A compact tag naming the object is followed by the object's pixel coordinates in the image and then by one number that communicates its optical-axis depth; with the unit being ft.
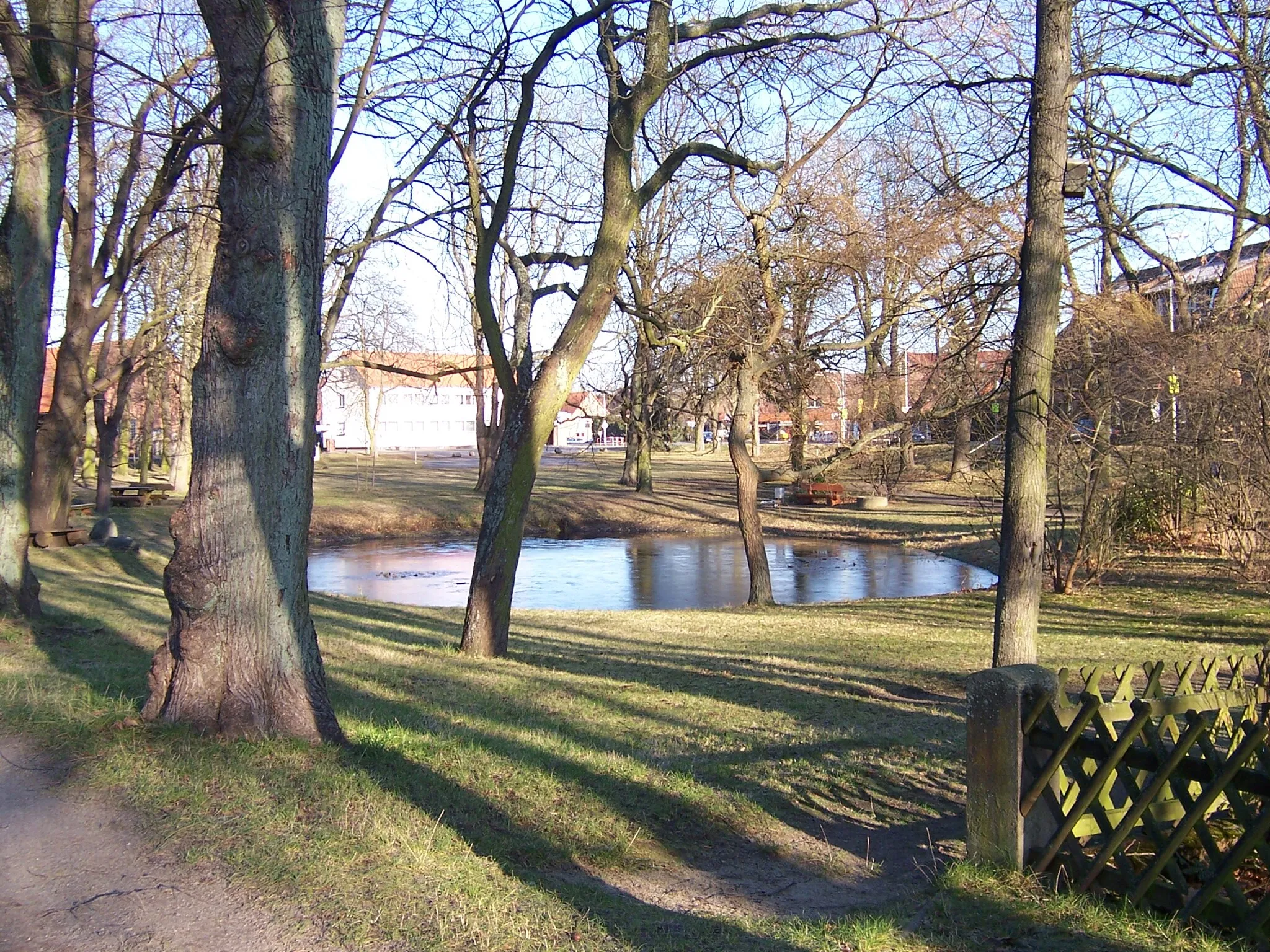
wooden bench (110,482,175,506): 100.89
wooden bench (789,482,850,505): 131.64
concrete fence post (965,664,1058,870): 16.24
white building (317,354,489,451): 297.94
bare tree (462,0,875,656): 36.83
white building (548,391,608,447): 344.86
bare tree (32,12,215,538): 57.82
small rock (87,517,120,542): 67.82
